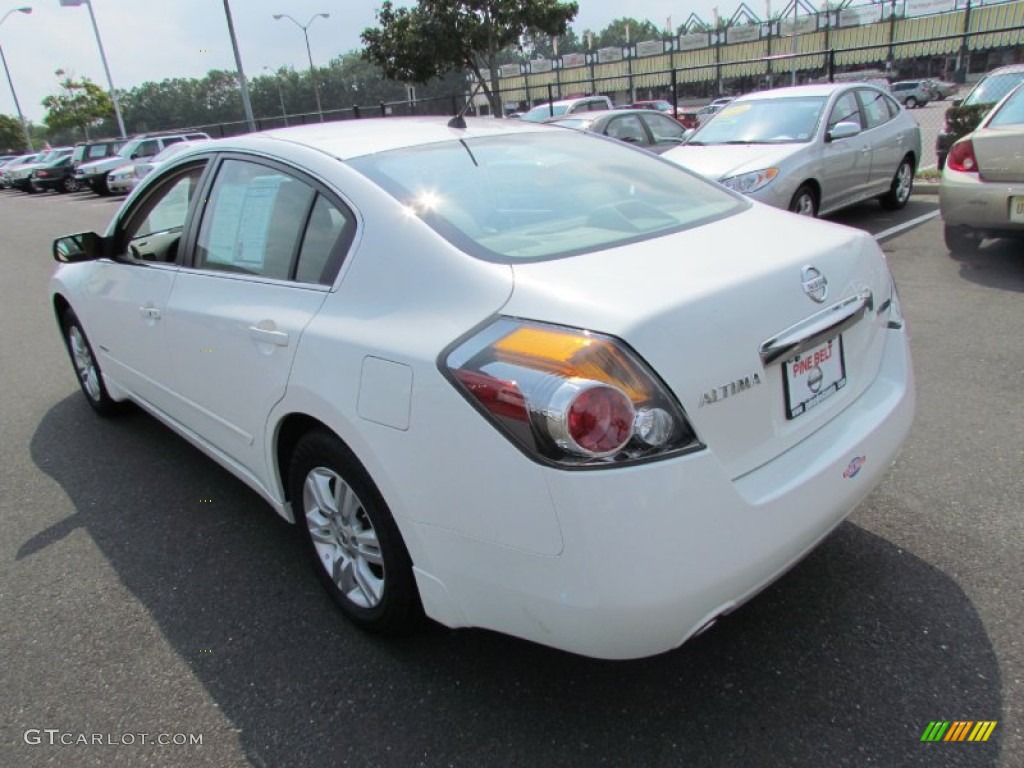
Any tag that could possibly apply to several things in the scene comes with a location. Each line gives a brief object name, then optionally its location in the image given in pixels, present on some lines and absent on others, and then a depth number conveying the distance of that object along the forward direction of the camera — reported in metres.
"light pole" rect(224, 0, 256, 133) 24.88
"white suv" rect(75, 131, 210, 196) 23.66
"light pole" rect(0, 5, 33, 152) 42.46
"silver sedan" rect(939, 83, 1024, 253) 5.84
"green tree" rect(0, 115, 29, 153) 74.62
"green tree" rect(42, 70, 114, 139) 59.28
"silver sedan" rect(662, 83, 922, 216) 7.27
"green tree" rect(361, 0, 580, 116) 28.47
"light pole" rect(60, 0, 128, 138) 36.19
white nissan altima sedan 1.68
